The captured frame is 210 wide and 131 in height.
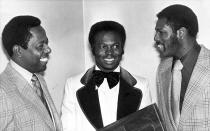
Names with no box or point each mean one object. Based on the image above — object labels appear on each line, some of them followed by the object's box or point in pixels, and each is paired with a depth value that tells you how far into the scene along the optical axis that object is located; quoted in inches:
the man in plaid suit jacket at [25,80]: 73.4
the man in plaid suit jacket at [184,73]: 84.4
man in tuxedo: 93.4
